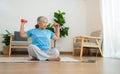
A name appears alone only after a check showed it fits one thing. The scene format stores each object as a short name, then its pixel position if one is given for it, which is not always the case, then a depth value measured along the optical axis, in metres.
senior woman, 3.70
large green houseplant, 7.36
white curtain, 4.97
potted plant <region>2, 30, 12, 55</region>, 6.88
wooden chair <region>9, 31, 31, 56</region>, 6.44
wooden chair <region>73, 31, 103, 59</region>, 5.88
